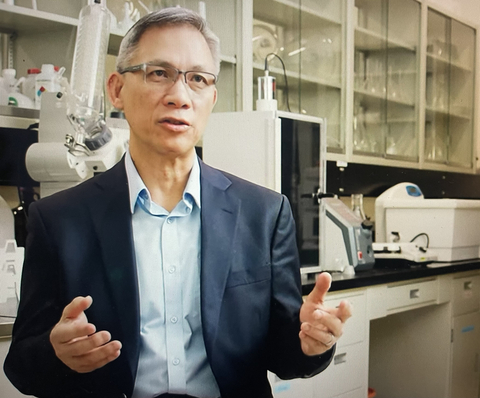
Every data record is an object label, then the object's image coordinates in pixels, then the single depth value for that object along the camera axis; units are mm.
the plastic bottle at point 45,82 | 1565
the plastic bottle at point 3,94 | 1529
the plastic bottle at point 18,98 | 1553
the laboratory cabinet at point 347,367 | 1862
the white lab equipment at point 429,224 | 2621
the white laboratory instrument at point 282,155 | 1789
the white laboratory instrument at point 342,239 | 2086
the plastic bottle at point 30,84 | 1581
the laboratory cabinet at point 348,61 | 1693
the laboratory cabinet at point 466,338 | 2613
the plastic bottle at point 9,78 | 1533
